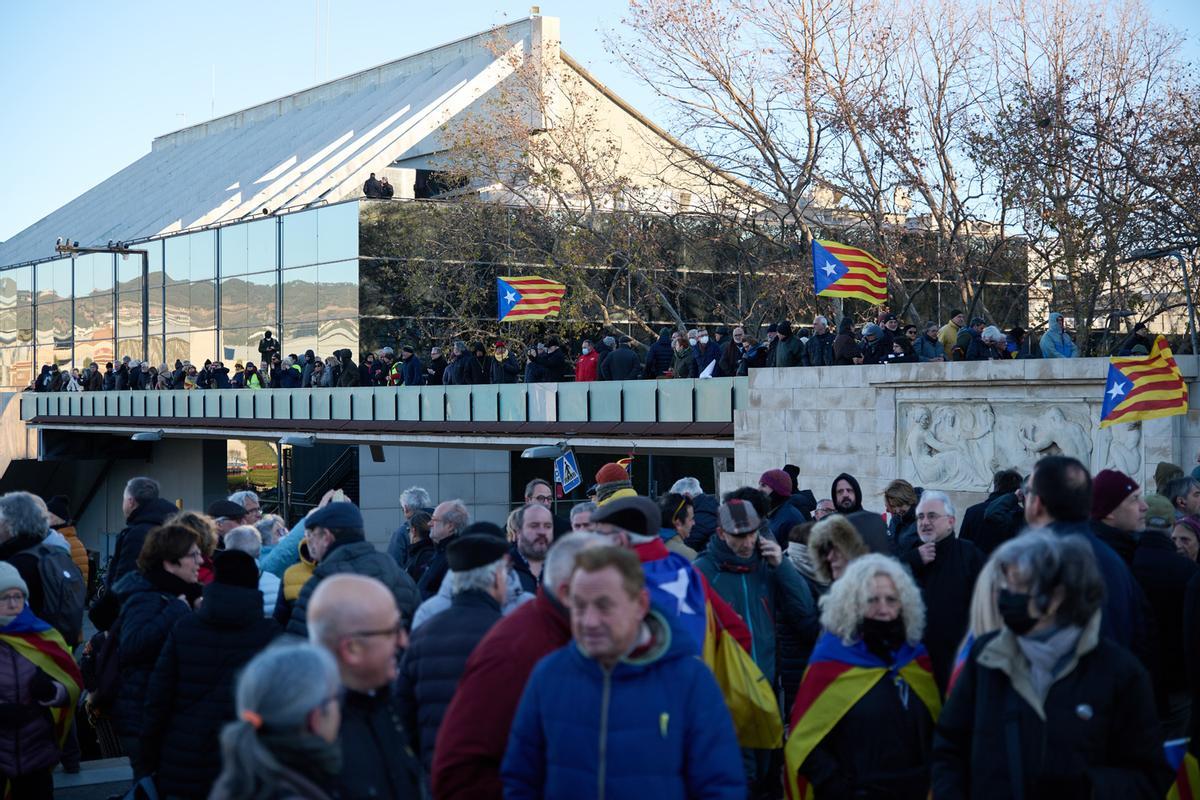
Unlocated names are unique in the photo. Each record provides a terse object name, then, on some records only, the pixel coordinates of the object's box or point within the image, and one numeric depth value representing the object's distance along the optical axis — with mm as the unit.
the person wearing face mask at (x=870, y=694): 4879
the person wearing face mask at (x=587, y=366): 25188
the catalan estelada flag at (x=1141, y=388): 13195
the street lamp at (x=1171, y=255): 16828
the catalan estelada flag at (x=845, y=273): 20672
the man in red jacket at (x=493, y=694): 4137
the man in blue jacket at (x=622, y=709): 3818
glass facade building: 41875
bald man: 3629
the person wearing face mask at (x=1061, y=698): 3910
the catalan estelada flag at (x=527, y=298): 26766
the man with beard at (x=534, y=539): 6664
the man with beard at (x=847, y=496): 9539
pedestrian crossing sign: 20422
